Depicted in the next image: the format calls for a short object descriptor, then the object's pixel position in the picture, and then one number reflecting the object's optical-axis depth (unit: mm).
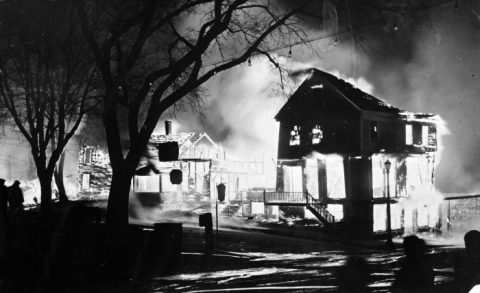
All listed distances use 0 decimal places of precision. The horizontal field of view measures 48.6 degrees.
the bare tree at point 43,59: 22156
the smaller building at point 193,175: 45312
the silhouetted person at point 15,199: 24800
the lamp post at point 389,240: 29300
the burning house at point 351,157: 39781
